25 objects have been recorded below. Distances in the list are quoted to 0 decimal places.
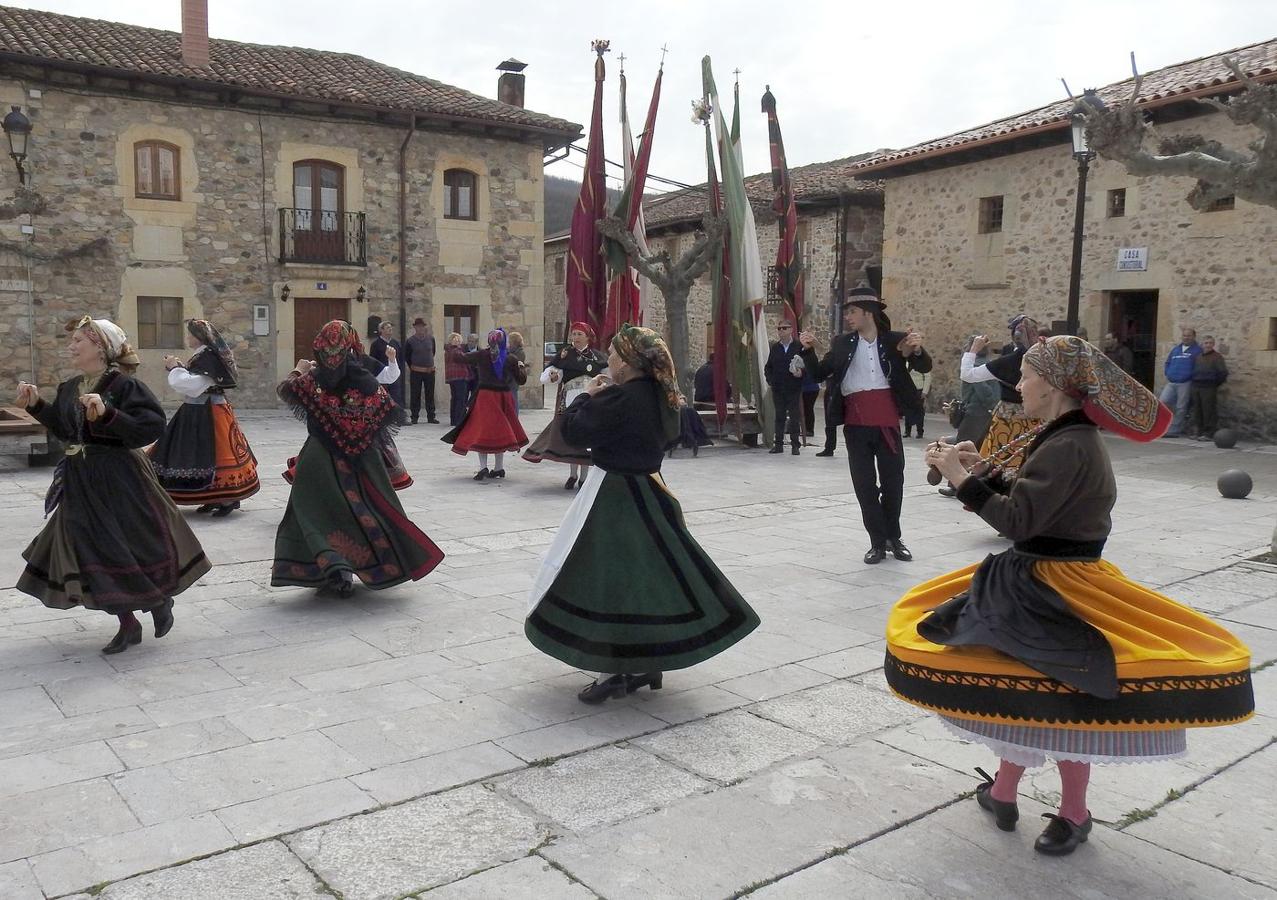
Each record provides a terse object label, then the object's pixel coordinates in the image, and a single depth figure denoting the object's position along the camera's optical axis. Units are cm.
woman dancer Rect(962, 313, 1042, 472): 698
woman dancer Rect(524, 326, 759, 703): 402
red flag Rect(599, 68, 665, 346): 1269
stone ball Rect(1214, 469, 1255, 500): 996
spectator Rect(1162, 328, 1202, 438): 1573
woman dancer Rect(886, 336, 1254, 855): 264
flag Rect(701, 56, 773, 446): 1241
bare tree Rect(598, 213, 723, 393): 1270
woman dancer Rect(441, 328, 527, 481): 1046
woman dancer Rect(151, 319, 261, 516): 809
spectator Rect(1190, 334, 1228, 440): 1548
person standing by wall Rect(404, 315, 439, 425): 1695
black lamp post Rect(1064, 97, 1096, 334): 1253
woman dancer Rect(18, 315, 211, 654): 462
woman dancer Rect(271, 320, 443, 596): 561
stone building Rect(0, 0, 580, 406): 1734
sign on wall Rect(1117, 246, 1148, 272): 1698
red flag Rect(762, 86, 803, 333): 1312
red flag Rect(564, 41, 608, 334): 1273
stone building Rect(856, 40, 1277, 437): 1566
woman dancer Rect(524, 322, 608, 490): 930
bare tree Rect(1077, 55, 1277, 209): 695
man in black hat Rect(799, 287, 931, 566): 682
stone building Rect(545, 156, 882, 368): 2370
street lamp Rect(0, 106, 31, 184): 1384
